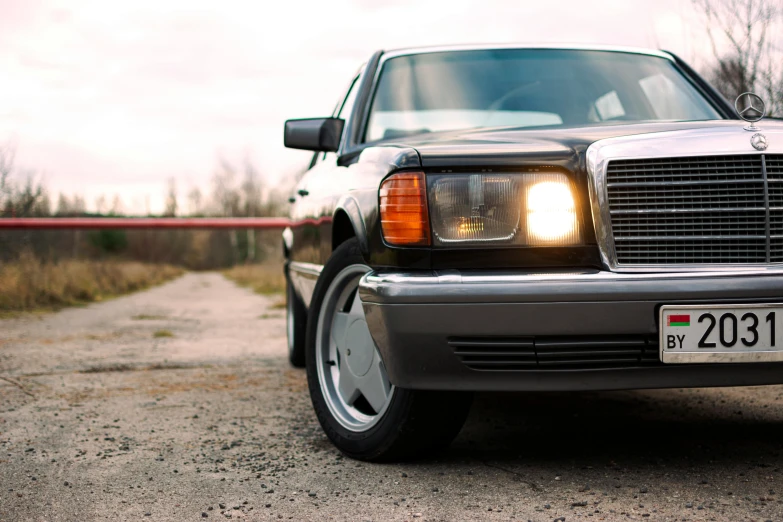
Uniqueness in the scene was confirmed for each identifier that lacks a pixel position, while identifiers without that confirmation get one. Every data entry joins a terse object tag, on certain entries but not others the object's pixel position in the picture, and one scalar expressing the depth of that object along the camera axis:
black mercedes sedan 2.48
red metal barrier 11.07
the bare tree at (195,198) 51.16
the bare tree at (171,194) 50.01
